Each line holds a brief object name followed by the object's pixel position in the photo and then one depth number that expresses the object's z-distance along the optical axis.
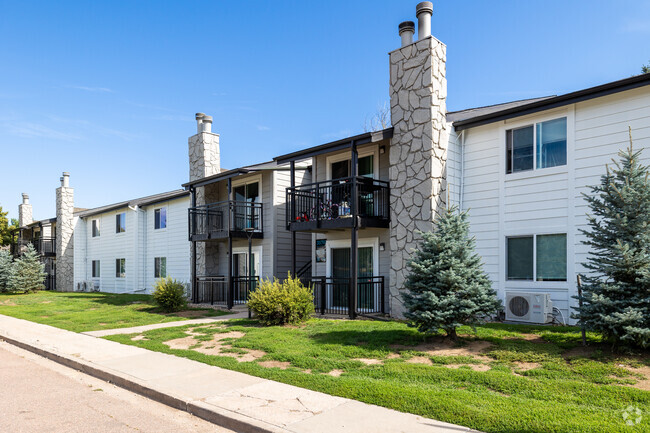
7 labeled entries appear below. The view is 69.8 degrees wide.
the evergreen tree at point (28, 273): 29.92
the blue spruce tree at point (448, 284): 8.48
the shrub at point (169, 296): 16.05
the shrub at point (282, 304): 11.80
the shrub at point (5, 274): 29.84
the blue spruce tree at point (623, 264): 6.91
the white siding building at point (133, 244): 24.19
